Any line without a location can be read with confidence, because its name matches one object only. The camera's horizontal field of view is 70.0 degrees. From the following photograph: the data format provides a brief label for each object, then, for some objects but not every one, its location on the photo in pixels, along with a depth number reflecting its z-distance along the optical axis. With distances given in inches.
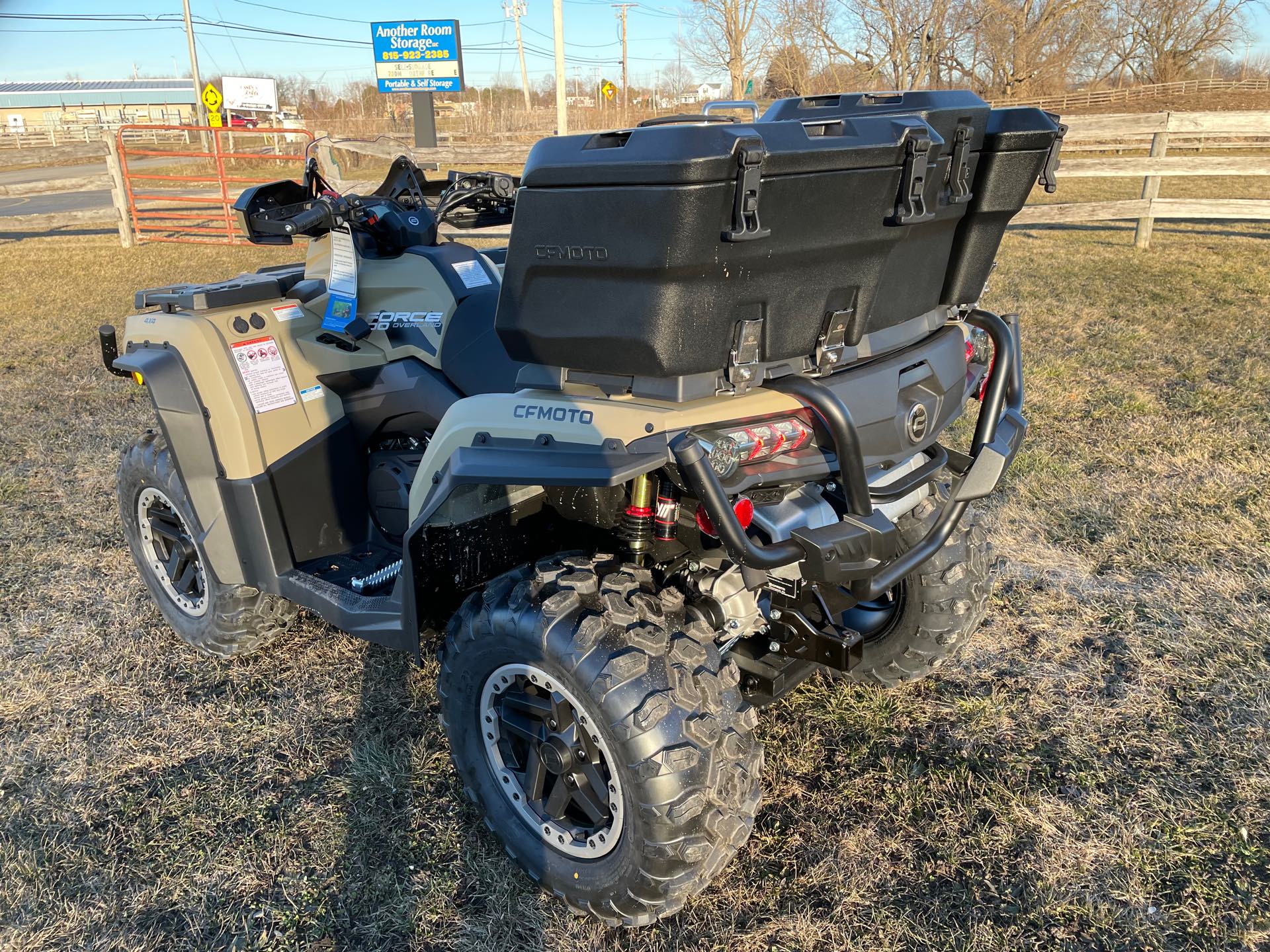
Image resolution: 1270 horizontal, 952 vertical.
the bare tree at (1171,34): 1480.1
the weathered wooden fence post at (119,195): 536.1
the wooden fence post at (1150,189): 446.0
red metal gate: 512.7
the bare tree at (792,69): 1283.2
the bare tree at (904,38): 1252.5
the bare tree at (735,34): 1215.6
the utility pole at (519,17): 1424.7
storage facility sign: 697.6
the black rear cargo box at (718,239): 66.8
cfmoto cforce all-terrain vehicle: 72.4
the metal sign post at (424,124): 588.4
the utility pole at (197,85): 1199.3
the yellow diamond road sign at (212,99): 967.6
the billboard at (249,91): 1412.4
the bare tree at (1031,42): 1334.9
